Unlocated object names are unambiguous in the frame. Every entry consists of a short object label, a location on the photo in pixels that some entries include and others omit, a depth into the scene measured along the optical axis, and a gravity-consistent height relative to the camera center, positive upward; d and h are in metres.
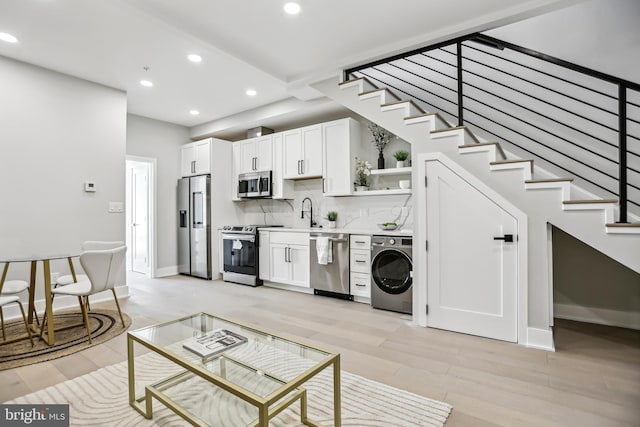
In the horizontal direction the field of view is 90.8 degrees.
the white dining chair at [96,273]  2.84 -0.55
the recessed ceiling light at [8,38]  3.06 +1.75
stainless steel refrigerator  5.44 -0.21
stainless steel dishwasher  4.09 -0.75
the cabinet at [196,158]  5.55 +1.03
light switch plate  4.29 +0.11
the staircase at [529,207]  2.43 +0.05
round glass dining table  2.69 -0.55
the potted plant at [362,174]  4.37 +0.56
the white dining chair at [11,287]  2.87 -0.68
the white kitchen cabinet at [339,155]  4.36 +0.84
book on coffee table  1.67 -0.71
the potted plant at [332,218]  4.73 -0.06
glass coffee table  1.42 -0.75
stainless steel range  4.98 -0.66
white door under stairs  2.77 -0.43
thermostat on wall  4.04 +0.37
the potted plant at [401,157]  4.11 +0.74
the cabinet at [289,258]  4.50 -0.65
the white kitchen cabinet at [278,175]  5.09 +0.64
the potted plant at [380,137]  4.42 +1.08
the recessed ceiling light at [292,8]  2.69 +1.79
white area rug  1.71 -1.12
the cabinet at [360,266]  3.93 -0.67
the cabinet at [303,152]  4.66 +0.94
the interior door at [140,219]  5.78 -0.08
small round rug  2.50 -1.12
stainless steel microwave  5.16 +0.50
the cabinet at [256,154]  5.26 +1.03
